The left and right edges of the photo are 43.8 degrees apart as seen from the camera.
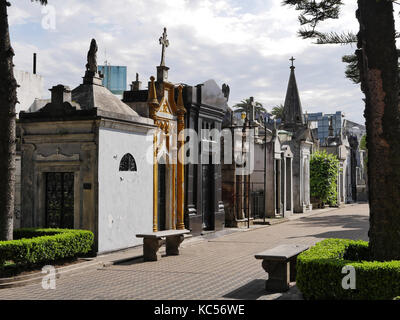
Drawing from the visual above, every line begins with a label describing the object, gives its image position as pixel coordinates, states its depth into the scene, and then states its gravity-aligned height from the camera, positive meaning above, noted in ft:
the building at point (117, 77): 120.19 +28.34
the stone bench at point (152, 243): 40.68 -4.38
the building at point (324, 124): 384.64 +51.08
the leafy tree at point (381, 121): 26.12 +3.62
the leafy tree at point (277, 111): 214.69 +34.06
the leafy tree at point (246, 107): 191.93 +32.50
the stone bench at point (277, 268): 28.94 -4.68
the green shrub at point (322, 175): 119.03 +3.34
